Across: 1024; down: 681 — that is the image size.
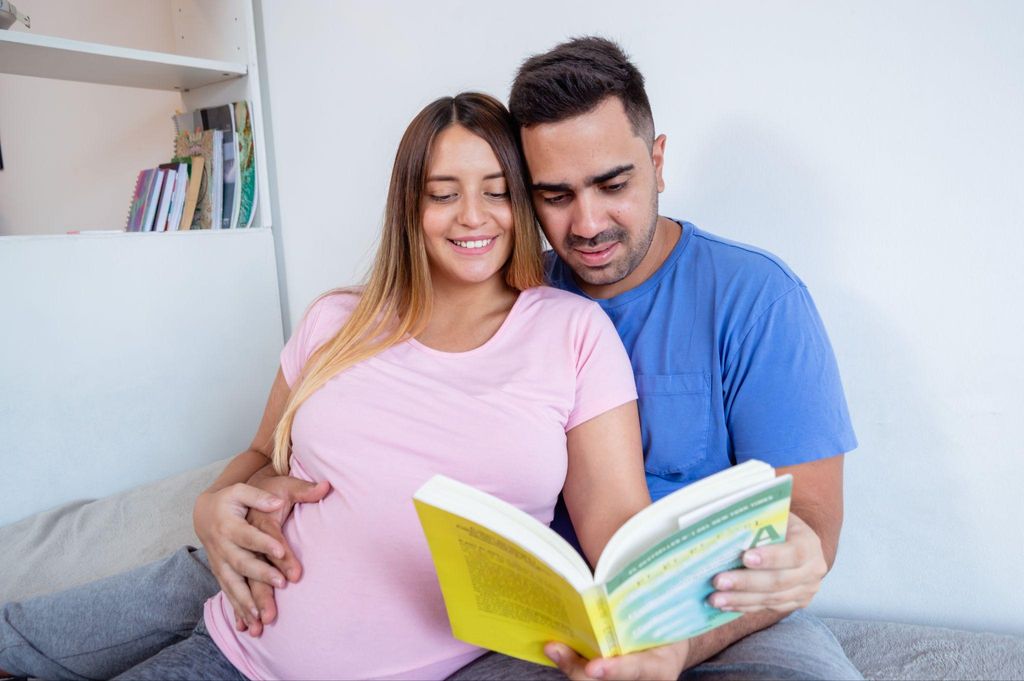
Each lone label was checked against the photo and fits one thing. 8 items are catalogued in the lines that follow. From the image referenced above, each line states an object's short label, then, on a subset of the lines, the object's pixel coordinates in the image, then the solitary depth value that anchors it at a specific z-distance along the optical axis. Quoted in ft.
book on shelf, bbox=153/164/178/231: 6.00
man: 3.26
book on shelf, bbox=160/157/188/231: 6.07
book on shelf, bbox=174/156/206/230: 6.22
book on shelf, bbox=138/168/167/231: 6.00
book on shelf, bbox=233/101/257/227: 6.25
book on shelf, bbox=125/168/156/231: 6.07
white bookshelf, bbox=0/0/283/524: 5.12
